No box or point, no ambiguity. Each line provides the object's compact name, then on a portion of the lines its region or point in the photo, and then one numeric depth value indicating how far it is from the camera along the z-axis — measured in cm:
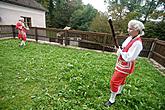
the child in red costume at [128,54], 231
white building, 1242
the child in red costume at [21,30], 726
